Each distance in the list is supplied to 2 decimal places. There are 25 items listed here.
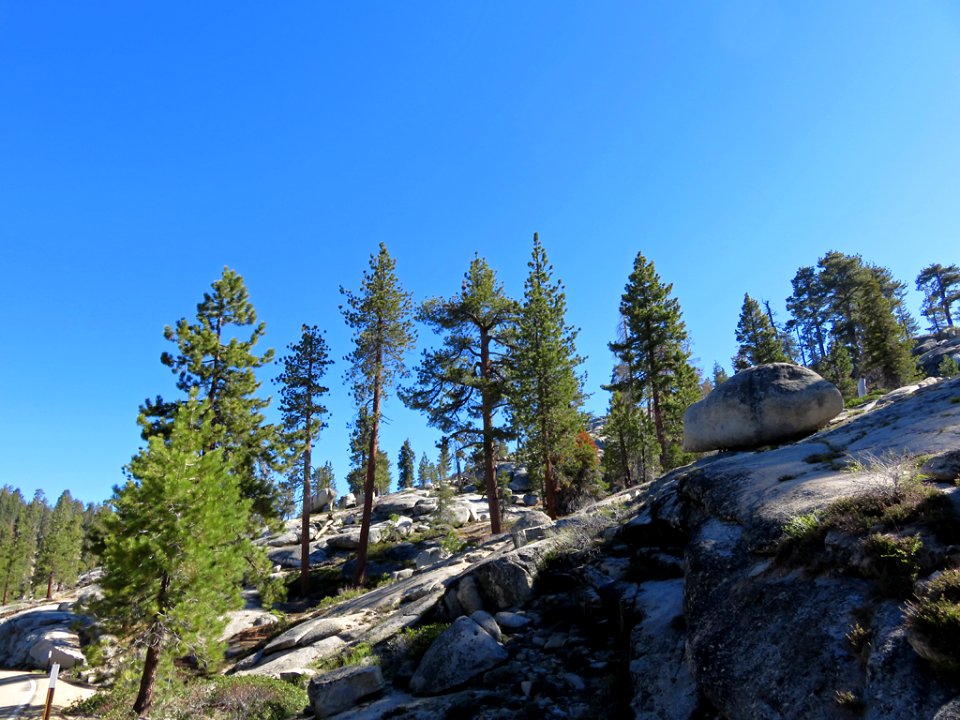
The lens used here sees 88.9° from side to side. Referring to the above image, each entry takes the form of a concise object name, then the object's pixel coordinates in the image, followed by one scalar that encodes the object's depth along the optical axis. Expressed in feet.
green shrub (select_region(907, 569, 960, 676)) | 11.90
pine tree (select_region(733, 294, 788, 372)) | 147.84
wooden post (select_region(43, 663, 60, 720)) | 32.71
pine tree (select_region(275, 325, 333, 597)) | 99.91
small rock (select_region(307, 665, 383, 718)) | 28.45
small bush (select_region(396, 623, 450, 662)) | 33.99
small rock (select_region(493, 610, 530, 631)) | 32.19
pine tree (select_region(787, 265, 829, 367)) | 197.88
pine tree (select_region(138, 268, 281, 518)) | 72.49
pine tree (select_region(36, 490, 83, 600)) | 213.25
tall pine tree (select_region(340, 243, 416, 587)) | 94.58
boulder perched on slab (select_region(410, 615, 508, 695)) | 27.58
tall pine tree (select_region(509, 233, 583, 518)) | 83.82
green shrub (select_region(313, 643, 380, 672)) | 34.99
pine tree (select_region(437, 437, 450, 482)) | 82.64
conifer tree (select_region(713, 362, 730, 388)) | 271.74
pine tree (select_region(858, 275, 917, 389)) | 118.11
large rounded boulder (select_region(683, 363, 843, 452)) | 49.88
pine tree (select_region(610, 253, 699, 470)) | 102.73
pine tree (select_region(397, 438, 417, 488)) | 279.08
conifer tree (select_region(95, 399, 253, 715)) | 42.34
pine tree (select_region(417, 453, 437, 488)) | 278.87
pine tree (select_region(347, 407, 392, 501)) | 201.11
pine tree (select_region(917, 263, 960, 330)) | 217.15
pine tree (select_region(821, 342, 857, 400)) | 143.84
